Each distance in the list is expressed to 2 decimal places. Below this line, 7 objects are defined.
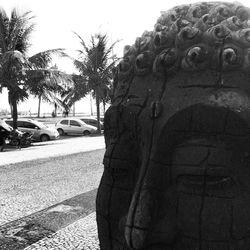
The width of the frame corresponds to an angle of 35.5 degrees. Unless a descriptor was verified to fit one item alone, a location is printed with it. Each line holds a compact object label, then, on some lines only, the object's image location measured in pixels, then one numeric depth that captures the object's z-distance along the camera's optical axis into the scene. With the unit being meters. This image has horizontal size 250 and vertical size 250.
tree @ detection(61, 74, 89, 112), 22.81
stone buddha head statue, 1.34
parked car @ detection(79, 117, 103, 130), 27.41
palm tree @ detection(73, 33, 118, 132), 23.17
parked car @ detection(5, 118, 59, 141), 20.33
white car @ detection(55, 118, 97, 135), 24.92
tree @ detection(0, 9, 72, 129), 16.48
